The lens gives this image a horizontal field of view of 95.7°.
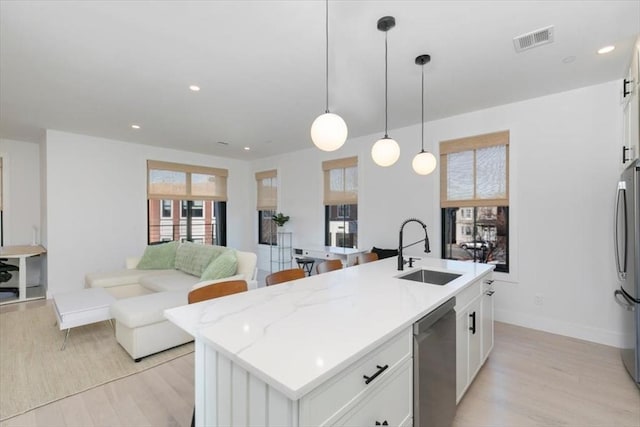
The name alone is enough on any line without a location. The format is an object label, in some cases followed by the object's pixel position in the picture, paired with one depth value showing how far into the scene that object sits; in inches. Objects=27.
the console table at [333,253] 182.0
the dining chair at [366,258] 131.3
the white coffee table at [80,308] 111.7
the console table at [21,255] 173.9
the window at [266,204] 267.6
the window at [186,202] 231.8
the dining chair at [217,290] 70.8
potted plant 243.4
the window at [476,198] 145.9
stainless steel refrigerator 86.9
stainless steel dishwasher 54.4
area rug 87.0
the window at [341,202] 209.0
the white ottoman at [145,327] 105.8
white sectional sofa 107.8
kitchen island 35.5
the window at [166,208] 241.9
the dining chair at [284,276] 86.8
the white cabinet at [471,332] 75.6
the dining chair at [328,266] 110.3
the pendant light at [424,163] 108.1
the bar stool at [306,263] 207.5
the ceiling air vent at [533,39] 85.4
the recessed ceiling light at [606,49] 94.2
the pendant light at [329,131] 76.0
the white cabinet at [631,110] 88.1
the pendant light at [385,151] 94.3
